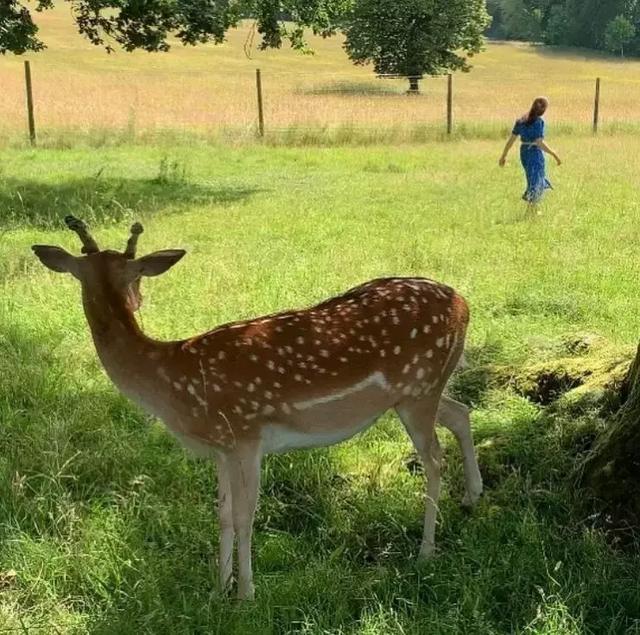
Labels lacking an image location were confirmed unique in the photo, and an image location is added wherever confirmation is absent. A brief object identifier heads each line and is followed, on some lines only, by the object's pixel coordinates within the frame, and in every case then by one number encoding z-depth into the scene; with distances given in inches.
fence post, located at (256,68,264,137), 751.7
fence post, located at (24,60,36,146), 685.2
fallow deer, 121.7
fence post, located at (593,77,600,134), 835.9
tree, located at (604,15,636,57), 2859.3
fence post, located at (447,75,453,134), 797.5
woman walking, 408.2
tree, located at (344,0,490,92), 1632.6
